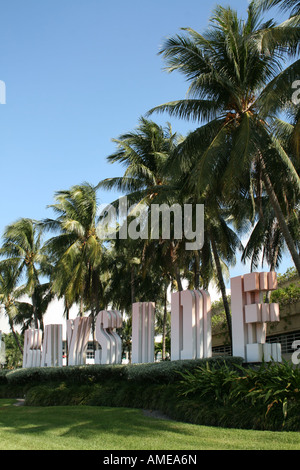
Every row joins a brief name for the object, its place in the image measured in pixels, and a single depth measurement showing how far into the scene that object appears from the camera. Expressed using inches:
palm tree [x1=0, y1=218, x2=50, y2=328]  1362.0
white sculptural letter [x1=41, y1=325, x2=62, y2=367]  910.4
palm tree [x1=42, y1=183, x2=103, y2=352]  1093.1
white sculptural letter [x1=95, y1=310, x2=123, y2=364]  773.5
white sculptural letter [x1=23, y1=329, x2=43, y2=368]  971.3
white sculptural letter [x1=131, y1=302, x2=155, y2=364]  727.7
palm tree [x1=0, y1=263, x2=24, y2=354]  1416.1
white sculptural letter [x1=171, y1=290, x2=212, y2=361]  629.9
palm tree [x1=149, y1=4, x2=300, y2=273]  642.8
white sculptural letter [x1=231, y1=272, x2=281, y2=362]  577.3
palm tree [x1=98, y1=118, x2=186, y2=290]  953.5
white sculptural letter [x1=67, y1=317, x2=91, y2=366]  847.1
